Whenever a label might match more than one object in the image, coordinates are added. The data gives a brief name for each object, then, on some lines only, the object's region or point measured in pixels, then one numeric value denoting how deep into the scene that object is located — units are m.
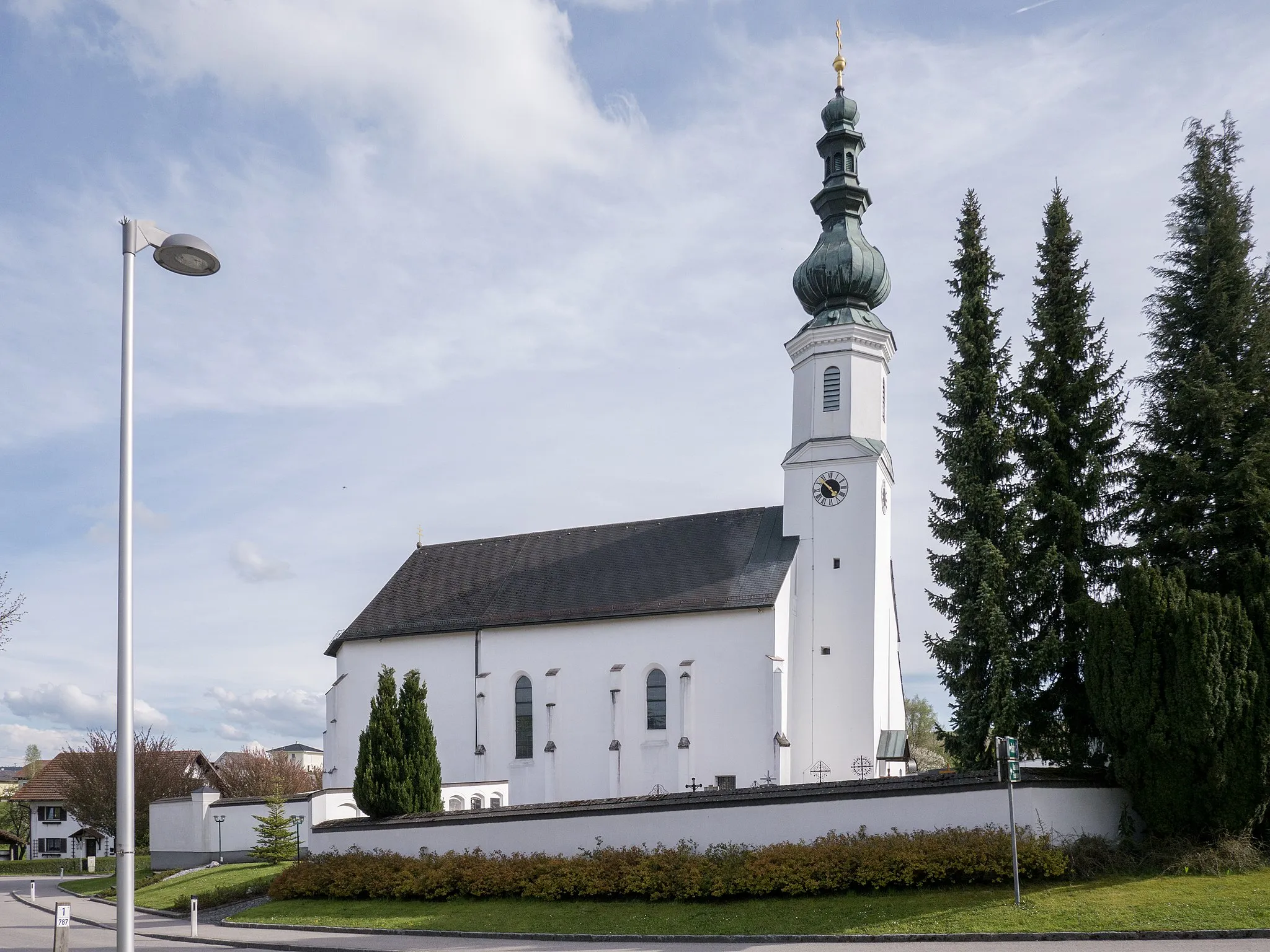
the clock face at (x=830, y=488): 35.81
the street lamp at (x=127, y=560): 9.84
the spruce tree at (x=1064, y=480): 22.06
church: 33.66
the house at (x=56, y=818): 59.16
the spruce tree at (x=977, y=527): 22.22
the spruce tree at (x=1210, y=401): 20.86
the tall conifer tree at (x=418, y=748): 26.16
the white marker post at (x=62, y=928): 12.45
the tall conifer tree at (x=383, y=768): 26.03
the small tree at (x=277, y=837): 30.05
